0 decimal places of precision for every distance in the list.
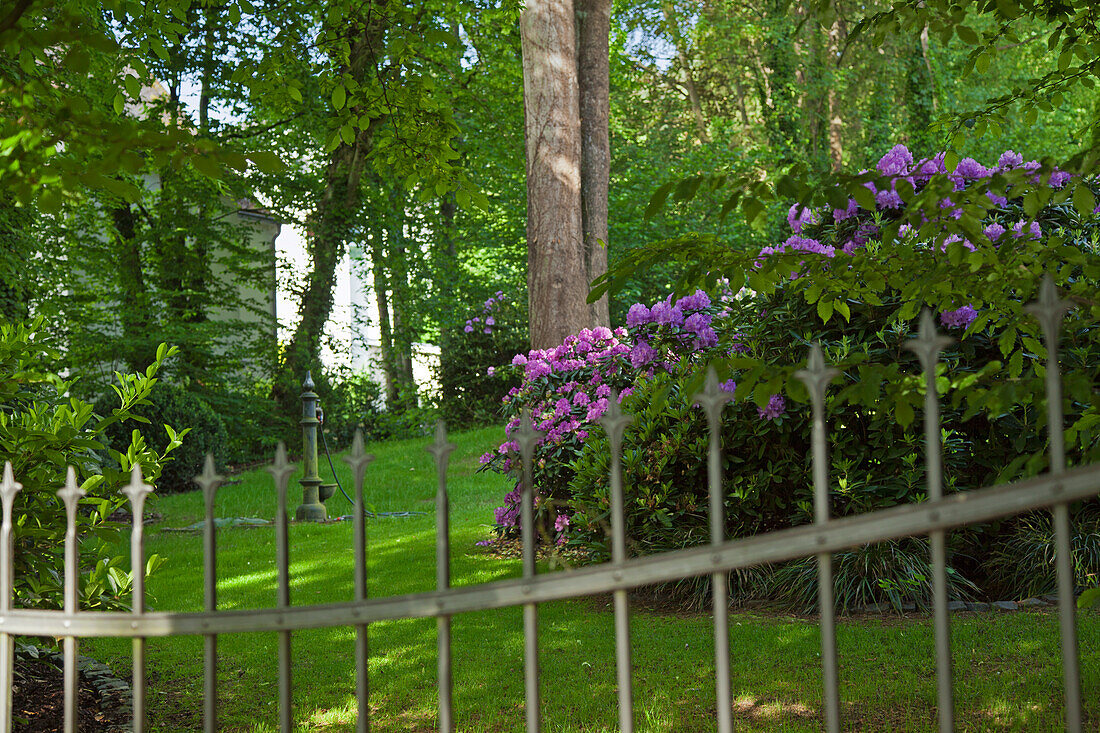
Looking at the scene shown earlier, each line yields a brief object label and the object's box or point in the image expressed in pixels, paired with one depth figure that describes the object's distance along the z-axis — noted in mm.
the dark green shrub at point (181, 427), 13211
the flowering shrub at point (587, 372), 6180
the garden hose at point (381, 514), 10094
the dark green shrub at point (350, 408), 18547
